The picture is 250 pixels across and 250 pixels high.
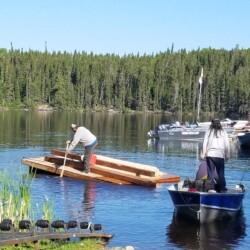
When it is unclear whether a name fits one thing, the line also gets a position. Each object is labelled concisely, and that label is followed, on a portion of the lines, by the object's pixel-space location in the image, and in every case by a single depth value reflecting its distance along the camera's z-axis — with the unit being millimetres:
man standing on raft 24781
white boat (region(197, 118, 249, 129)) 58347
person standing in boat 17625
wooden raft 23781
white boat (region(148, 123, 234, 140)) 56344
